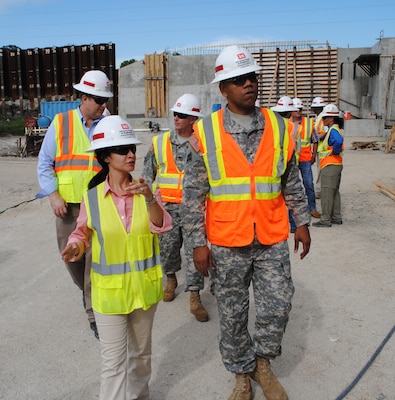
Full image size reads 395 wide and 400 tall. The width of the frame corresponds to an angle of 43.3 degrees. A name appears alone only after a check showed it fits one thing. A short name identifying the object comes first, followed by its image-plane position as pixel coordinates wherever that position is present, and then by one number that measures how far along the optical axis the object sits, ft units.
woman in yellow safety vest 9.43
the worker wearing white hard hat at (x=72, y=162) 13.61
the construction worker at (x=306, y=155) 28.27
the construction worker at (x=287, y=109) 27.02
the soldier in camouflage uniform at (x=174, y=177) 16.20
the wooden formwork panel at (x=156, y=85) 103.14
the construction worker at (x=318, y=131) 29.27
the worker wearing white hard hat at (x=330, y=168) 27.25
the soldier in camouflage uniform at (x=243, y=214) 10.28
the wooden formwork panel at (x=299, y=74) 101.45
